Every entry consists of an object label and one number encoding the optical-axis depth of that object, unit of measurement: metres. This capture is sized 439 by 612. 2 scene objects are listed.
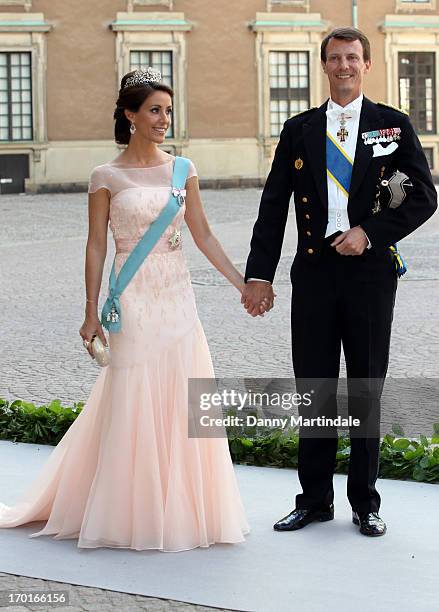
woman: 9.35
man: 9.32
